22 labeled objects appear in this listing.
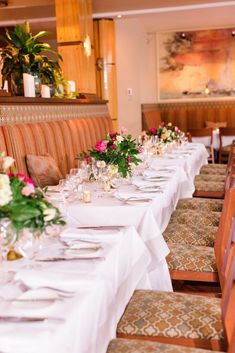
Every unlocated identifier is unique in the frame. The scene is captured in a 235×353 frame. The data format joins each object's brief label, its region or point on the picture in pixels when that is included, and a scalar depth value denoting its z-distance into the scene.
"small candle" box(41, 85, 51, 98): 5.47
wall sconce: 7.90
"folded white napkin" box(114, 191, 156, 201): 3.04
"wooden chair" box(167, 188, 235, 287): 2.62
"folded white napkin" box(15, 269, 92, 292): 1.54
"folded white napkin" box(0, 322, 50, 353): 1.22
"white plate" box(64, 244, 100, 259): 1.82
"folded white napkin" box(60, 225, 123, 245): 2.03
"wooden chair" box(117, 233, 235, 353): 1.94
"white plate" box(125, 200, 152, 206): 2.91
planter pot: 5.16
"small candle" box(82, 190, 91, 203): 2.96
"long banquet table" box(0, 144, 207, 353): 1.30
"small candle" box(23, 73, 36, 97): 4.95
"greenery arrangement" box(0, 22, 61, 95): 5.05
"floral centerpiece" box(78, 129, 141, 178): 3.50
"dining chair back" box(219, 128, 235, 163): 9.23
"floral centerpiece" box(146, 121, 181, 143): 6.15
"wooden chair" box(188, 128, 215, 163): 9.05
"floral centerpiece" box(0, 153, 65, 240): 1.57
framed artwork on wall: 12.01
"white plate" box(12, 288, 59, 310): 1.40
